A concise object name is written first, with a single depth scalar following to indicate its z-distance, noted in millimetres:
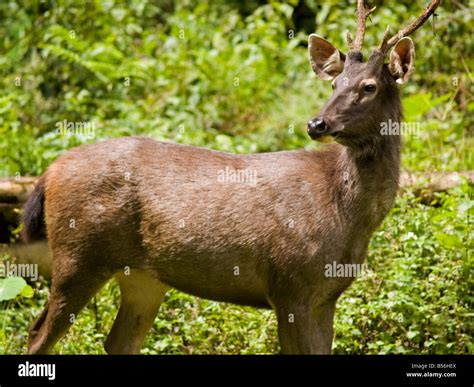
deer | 6285
